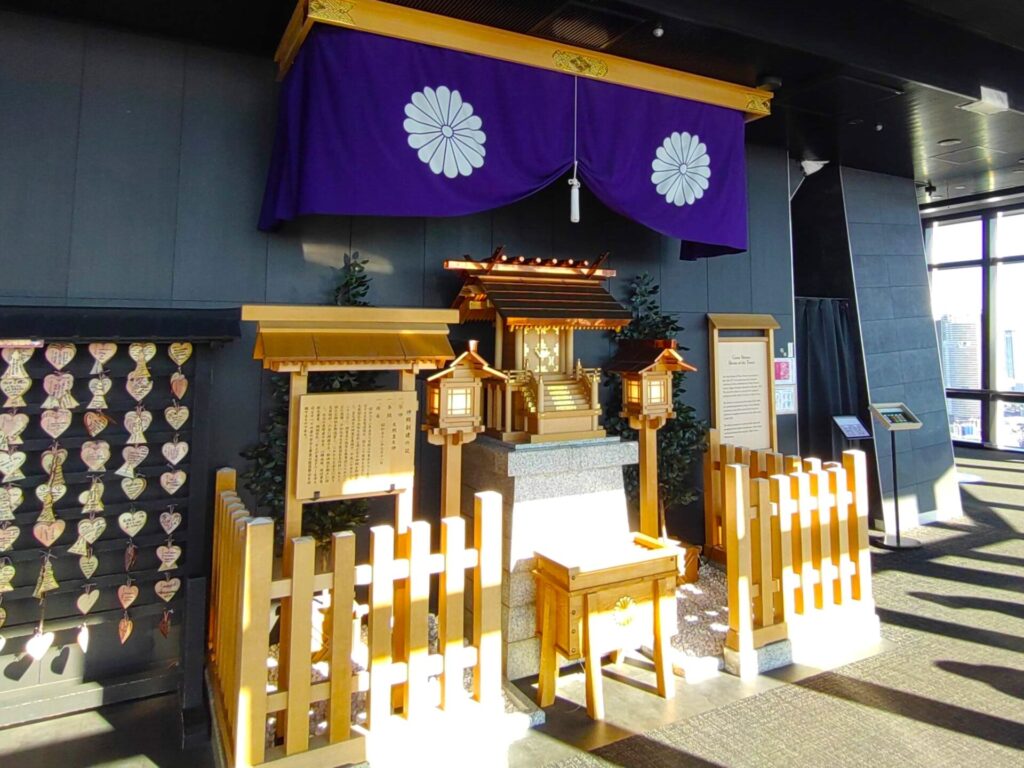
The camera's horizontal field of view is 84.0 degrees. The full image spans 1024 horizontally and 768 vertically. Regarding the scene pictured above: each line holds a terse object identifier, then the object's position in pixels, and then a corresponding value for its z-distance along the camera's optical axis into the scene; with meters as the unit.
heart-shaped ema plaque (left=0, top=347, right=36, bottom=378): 2.33
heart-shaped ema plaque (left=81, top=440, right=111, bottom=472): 2.48
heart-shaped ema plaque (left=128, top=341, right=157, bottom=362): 2.54
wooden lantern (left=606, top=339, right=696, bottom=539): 3.37
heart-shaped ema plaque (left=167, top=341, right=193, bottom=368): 2.60
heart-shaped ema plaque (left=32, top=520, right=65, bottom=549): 2.39
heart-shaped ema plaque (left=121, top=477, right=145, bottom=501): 2.53
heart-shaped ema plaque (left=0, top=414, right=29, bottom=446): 2.35
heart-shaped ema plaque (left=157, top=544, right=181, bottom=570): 2.56
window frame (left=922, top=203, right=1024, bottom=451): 8.41
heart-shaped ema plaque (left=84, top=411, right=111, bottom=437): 2.48
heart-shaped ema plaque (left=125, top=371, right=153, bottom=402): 2.54
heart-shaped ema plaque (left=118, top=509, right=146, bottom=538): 2.50
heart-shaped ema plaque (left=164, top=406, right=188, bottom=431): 2.59
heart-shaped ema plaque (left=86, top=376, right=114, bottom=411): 2.48
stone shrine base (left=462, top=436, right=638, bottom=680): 2.70
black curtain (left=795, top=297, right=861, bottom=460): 5.38
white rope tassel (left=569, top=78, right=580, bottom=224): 3.17
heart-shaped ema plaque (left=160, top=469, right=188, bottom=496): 2.58
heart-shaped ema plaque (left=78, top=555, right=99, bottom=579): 2.47
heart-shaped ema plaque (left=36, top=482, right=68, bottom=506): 2.40
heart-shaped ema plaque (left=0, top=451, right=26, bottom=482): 2.34
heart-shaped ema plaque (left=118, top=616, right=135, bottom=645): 2.49
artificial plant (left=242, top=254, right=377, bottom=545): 2.87
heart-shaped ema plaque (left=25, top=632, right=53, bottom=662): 2.43
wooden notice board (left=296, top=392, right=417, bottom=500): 2.50
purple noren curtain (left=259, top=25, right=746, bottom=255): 2.69
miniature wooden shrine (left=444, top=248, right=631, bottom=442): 2.96
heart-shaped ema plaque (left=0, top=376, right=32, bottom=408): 2.33
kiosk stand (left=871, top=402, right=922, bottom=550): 4.61
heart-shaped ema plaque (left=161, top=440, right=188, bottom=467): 2.58
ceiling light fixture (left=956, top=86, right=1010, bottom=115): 4.01
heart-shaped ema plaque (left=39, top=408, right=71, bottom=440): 2.41
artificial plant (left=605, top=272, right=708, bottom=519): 3.89
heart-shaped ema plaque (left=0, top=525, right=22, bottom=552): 2.34
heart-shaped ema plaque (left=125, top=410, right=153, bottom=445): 2.54
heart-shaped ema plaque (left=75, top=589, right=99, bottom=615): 2.47
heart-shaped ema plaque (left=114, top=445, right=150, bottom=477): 2.53
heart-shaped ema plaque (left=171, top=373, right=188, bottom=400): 2.59
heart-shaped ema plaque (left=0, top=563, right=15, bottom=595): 2.35
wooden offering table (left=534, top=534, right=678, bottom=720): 2.37
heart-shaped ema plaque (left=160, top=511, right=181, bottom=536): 2.55
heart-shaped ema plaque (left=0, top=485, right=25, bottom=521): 2.35
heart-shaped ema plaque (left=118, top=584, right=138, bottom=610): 2.50
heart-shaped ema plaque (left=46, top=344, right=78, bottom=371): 2.40
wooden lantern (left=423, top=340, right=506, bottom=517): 2.76
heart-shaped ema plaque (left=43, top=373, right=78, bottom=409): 2.41
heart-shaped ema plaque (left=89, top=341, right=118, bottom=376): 2.48
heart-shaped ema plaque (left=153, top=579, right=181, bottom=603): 2.58
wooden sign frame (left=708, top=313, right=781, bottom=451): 4.46
